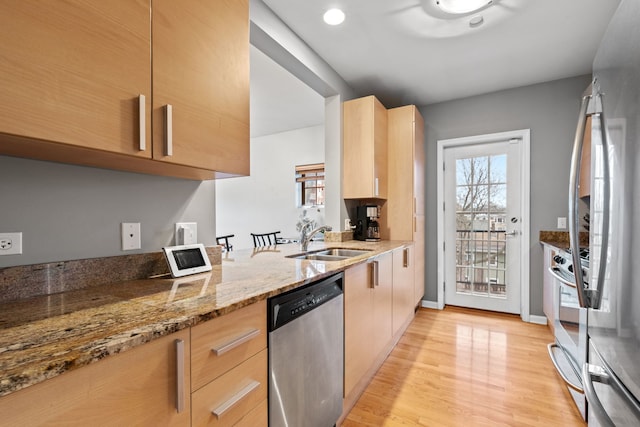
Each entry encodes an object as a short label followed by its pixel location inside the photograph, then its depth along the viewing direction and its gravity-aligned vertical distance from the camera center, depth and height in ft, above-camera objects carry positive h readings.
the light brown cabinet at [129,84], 2.28 +1.25
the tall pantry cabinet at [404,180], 10.20 +1.09
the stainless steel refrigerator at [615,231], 2.46 -0.19
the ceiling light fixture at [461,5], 6.01 +4.30
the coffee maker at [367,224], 10.09 -0.45
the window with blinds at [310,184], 15.75 +1.50
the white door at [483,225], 10.50 -0.51
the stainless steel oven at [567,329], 5.71 -2.70
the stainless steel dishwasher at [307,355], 3.55 -2.00
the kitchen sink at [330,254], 7.00 -1.11
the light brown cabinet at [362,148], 9.27 +2.04
